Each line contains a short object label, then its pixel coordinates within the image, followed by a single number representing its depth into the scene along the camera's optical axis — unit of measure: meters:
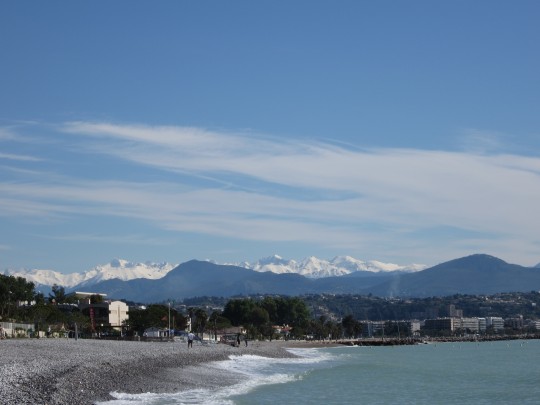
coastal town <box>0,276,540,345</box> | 96.25
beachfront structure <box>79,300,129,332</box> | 136.00
